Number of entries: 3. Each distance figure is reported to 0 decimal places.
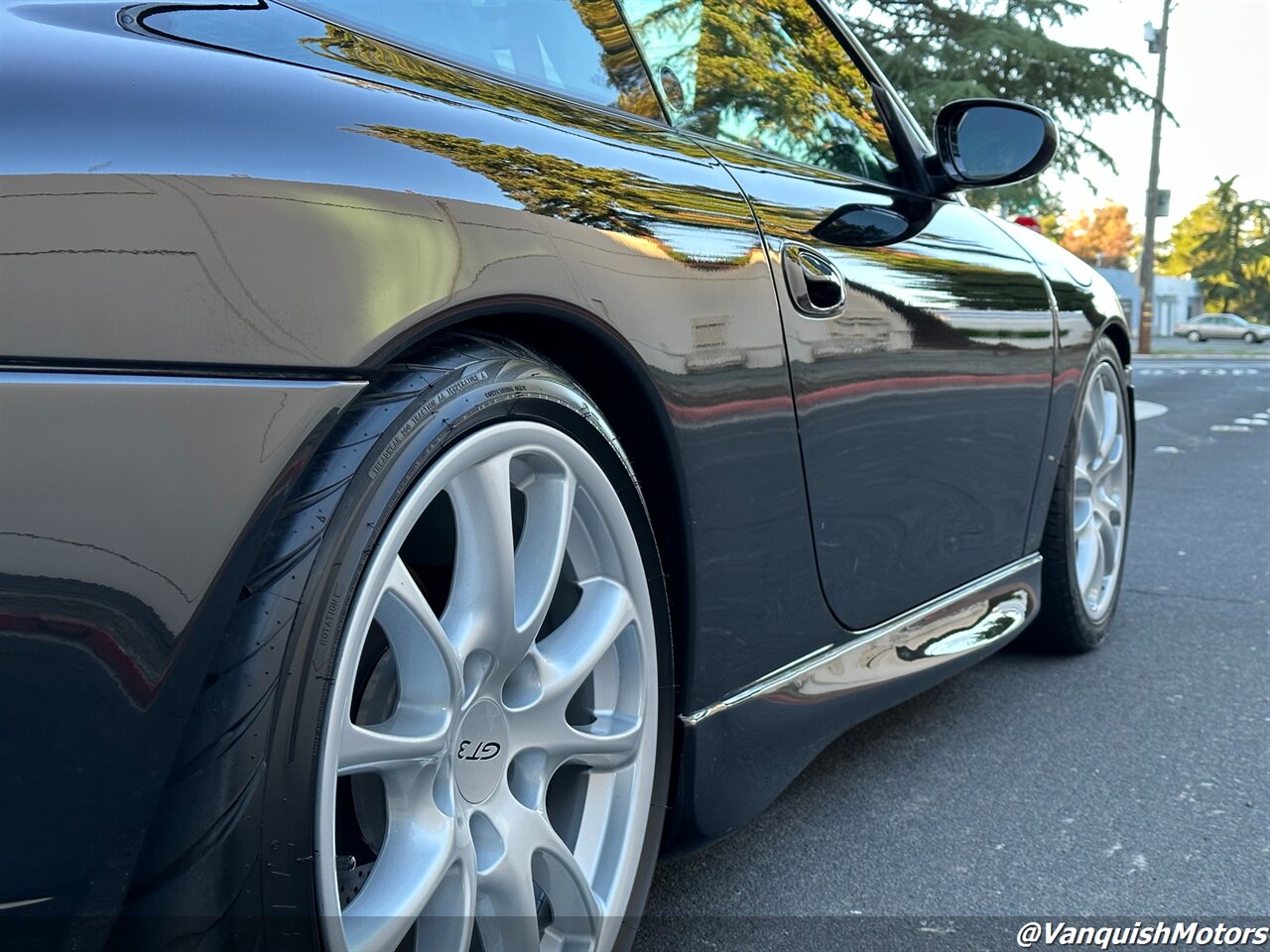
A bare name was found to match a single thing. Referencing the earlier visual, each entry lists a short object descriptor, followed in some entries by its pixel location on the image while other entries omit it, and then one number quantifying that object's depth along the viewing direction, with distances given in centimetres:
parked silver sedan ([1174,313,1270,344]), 5381
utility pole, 2777
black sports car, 98
